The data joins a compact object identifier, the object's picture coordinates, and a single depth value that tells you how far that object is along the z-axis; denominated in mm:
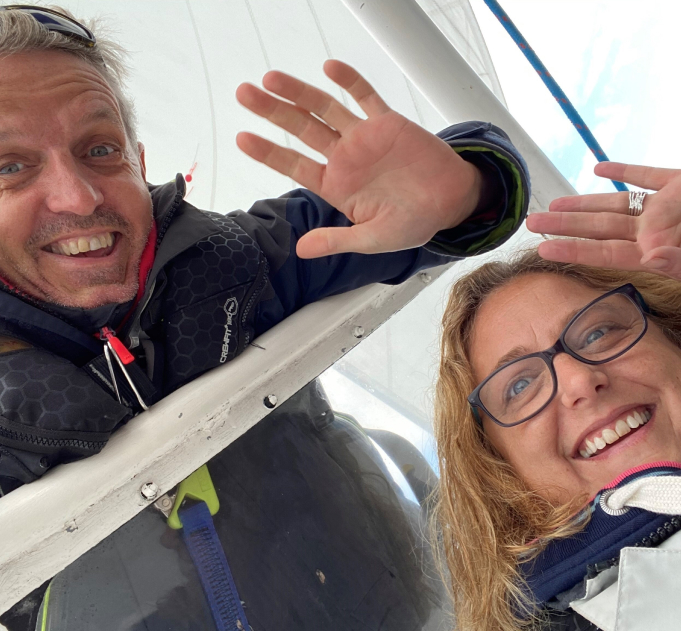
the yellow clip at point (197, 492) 499
